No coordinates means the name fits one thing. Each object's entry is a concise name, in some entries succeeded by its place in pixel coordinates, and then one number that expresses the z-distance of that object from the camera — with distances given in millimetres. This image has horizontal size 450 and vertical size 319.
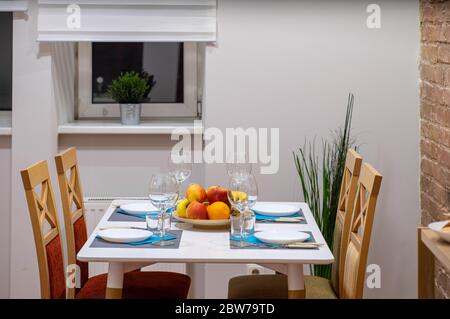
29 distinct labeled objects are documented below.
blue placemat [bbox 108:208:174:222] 3434
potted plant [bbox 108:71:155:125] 4555
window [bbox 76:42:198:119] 4727
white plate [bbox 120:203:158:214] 3533
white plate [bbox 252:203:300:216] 3535
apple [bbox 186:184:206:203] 3322
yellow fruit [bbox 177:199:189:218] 3314
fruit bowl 3217
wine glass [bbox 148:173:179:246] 3145
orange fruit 3232
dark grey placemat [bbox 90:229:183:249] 3041
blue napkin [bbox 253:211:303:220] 3484
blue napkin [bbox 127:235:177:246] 3082
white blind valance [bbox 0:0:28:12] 4211
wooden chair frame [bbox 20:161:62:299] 3154
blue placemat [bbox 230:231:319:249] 3025
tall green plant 4211
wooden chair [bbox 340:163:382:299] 3023
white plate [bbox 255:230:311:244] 3066
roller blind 4266
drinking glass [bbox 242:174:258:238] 3127
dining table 2885
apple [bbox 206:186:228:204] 3299
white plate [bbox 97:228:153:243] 3076
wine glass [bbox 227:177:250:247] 3084
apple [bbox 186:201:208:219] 3240
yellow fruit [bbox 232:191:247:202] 3082
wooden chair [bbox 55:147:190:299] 3455
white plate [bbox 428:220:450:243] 2758
